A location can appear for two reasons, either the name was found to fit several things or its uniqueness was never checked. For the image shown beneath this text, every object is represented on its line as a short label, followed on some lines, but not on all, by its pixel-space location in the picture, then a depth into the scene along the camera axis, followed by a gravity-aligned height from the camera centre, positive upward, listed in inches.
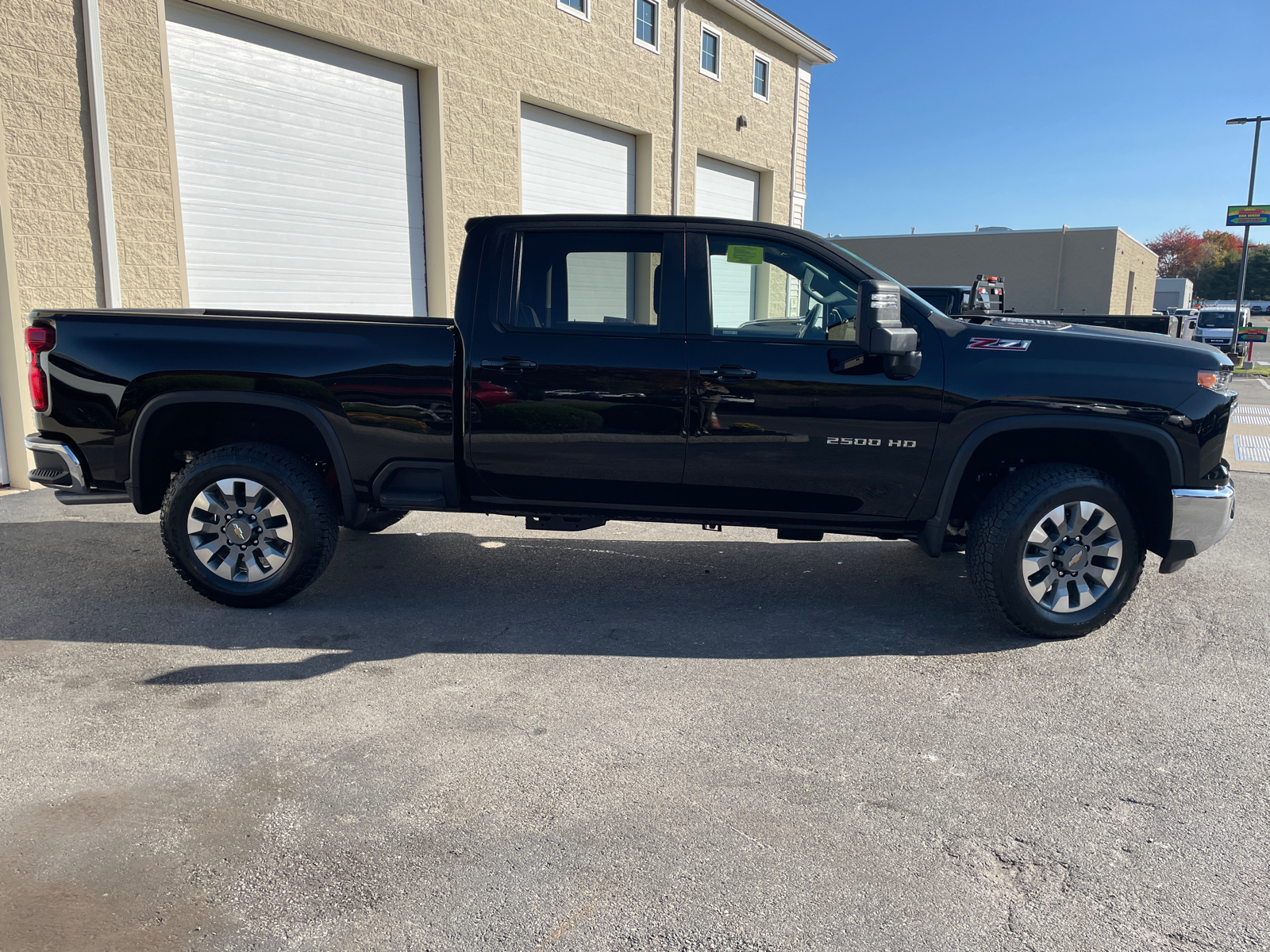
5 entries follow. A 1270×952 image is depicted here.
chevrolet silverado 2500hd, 175.8 -18.6
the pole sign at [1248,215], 1134.4 +135.5
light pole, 1090.7 +210.6
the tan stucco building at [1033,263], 1669.5 +112.6
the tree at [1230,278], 3897.6 +192.8
